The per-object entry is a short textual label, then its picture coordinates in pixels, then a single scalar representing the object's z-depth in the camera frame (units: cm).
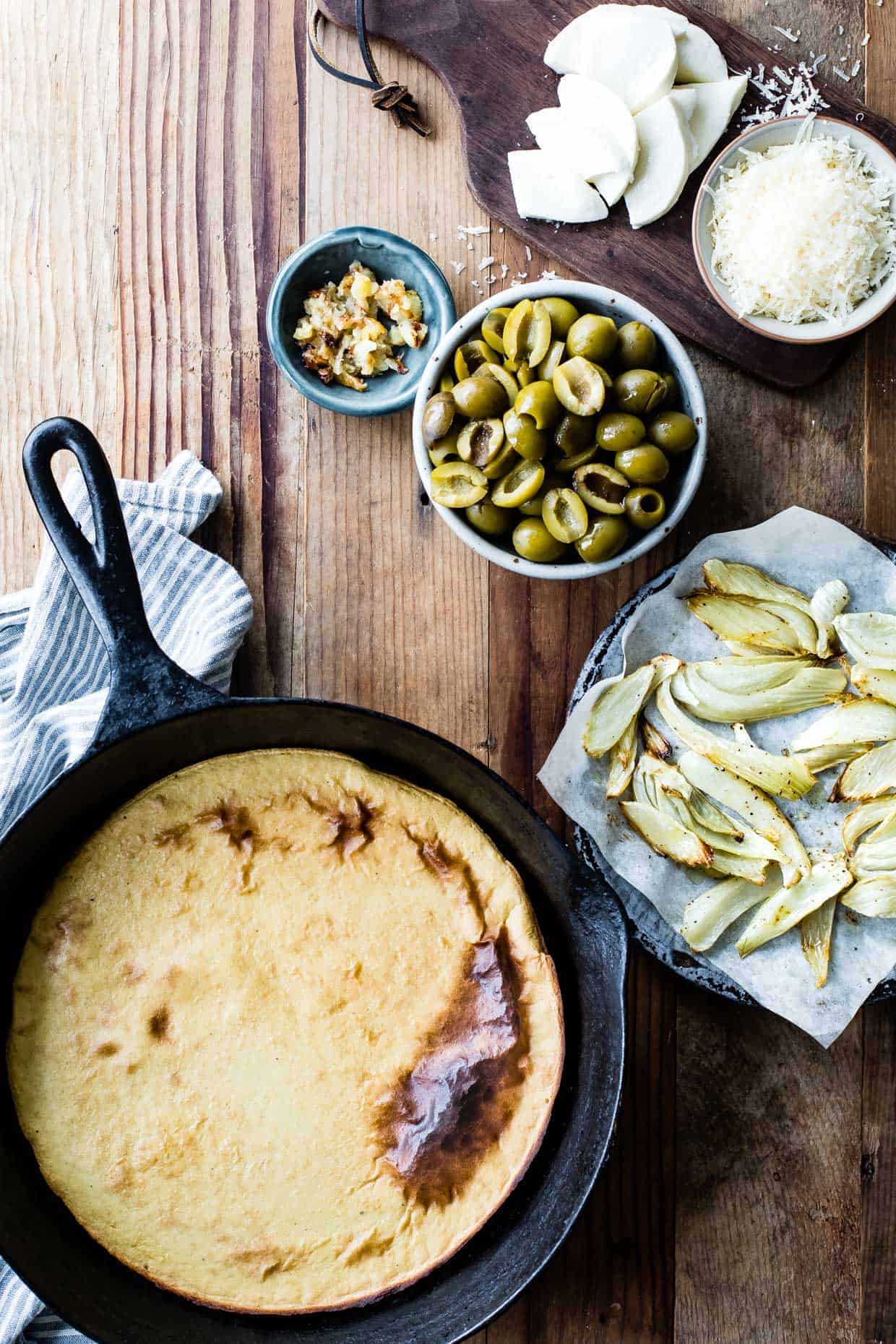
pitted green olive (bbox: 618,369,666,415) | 87
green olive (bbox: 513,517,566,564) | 88
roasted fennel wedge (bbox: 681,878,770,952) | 89
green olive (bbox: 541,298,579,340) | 87
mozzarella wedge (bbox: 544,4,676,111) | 90
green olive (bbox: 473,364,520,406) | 88
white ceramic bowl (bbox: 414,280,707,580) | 88
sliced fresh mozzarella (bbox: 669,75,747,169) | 91
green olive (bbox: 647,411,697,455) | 87
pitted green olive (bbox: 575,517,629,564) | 87
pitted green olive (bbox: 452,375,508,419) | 87
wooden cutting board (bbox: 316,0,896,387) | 92
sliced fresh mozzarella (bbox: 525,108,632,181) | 90
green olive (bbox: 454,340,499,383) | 88
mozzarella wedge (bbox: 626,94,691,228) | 90
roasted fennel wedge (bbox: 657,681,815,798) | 89
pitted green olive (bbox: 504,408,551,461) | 86
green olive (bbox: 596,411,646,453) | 87
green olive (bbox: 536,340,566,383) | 87
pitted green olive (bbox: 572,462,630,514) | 87
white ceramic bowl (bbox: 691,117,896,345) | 89
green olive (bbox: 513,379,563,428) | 86
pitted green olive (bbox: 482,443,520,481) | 87
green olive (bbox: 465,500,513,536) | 88
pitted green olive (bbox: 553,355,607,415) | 86
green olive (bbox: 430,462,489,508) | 87
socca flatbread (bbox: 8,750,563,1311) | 84
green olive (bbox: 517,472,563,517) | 88
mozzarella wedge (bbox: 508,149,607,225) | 91
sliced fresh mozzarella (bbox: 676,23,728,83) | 91
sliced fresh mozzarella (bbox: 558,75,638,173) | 90
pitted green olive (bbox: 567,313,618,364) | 86
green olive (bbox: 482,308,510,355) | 88
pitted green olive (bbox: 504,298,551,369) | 87
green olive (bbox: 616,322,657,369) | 87
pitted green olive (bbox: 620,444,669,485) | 86
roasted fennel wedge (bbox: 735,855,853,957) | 89
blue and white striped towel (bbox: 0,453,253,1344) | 89
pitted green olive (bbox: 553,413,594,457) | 87
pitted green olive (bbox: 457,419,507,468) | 87
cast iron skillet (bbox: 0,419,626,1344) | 81
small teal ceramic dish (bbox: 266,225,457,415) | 91
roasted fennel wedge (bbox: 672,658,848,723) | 89
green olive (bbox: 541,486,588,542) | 87
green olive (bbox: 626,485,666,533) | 87
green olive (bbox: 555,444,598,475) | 88
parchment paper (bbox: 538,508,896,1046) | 89
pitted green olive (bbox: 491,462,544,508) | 87
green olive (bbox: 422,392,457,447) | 87
